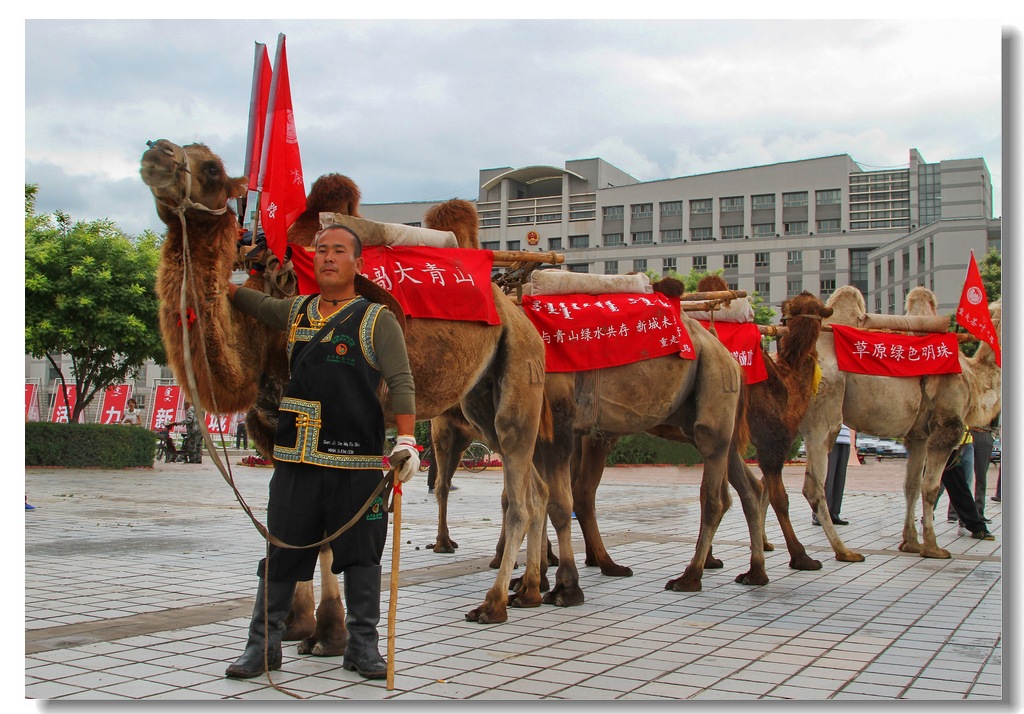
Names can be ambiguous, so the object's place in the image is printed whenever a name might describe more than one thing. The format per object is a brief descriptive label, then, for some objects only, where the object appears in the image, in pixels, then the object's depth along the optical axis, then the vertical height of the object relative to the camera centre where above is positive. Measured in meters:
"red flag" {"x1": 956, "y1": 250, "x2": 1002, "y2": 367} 8.10 +0.68
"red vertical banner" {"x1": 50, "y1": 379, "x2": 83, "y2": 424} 26.24 -0.66
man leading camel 4.24 -0.28
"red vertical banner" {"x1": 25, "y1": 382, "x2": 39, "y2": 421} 23.67 -0.45
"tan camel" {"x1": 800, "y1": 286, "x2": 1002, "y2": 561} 9.45 -0.29
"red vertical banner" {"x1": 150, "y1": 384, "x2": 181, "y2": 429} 34.59 -0.75
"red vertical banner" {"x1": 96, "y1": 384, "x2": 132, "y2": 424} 34.41 -0.71
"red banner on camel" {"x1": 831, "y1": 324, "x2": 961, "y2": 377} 9.60 +0.35
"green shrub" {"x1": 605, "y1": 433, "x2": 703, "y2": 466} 28.66 -2.04
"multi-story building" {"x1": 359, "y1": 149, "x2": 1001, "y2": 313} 30.19 +7.85
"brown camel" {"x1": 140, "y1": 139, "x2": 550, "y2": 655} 4.34 +0.19
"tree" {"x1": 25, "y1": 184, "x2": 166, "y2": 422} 19.47 +1.97
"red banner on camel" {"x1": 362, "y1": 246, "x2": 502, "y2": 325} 5.32 +0.62
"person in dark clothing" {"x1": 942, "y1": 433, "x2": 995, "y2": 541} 10.90 -1.35
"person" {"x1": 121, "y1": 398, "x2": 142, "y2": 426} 26.44 -0.88
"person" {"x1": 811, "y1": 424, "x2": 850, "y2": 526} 12.84 -1.33
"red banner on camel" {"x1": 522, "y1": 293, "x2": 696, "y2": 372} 7.12 +0.44
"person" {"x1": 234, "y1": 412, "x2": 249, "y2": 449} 31.92 -1.85
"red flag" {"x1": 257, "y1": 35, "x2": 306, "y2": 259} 4.79 +1.13
